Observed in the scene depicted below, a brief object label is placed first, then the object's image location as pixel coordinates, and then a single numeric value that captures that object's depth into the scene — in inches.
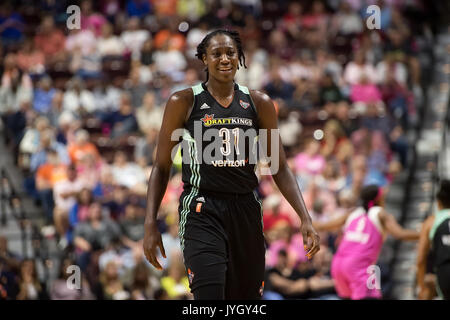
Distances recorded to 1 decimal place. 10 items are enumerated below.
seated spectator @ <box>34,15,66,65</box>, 537.3
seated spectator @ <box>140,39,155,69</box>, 536.1
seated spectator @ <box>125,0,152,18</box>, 585.0
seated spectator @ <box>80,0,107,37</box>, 558.3
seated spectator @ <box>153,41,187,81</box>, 528.1
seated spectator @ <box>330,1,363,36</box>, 549.3
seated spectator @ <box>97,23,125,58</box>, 543.8
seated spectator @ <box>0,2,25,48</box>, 556.1
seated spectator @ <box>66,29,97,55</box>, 534.9
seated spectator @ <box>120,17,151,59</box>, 548.7
